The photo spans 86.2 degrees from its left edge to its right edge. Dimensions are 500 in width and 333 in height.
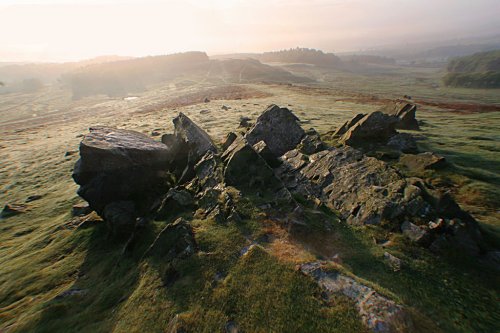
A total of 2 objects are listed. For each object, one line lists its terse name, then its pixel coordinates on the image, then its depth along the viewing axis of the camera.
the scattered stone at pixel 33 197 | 27.50
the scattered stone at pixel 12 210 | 23.92
